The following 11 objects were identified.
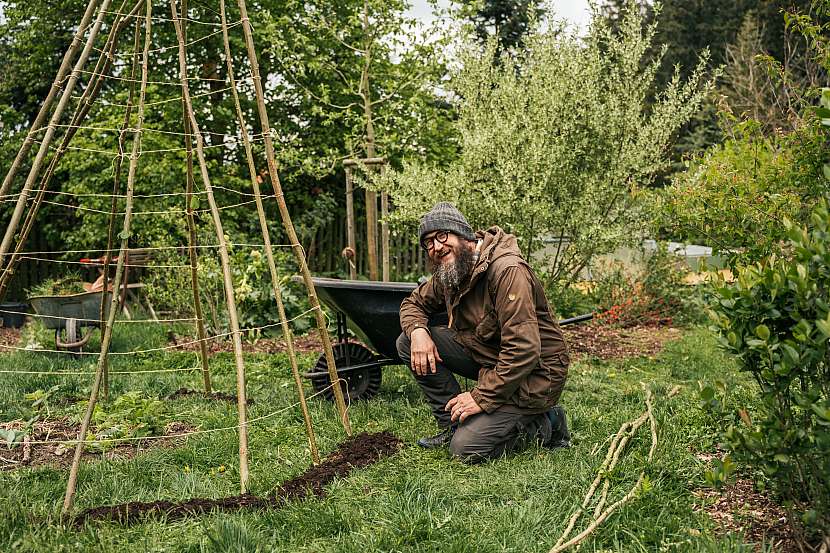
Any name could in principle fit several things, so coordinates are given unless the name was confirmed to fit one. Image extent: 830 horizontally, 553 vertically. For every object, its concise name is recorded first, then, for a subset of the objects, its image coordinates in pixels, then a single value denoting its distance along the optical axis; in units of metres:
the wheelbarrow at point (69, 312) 6.07
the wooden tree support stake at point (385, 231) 7.07
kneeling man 3.38
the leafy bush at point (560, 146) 6.73
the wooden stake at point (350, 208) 7.79
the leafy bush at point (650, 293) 8.17
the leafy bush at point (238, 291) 7.23
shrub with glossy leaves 2.02
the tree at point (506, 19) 19.58
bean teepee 3.16
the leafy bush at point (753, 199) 3.50
